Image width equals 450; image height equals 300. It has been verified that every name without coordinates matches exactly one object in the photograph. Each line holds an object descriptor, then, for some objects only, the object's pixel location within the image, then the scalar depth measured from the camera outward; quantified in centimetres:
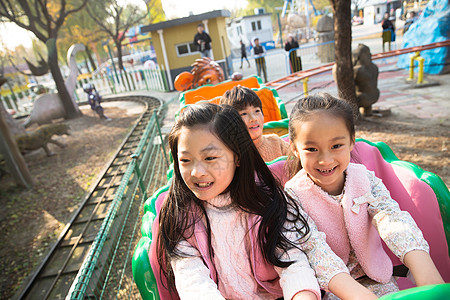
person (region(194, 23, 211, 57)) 937
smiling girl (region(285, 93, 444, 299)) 105
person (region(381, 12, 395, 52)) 1056
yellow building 1143
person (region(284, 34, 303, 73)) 972
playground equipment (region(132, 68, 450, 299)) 121
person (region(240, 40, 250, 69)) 1388
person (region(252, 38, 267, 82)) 1015
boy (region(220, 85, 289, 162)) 203
